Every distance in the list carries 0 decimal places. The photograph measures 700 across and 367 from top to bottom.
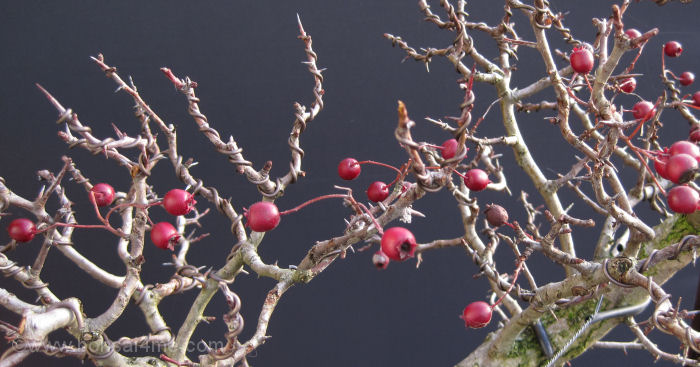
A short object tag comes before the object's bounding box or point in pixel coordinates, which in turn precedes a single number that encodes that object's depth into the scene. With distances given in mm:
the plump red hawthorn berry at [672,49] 718
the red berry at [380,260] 613
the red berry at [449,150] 619
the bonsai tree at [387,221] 618
